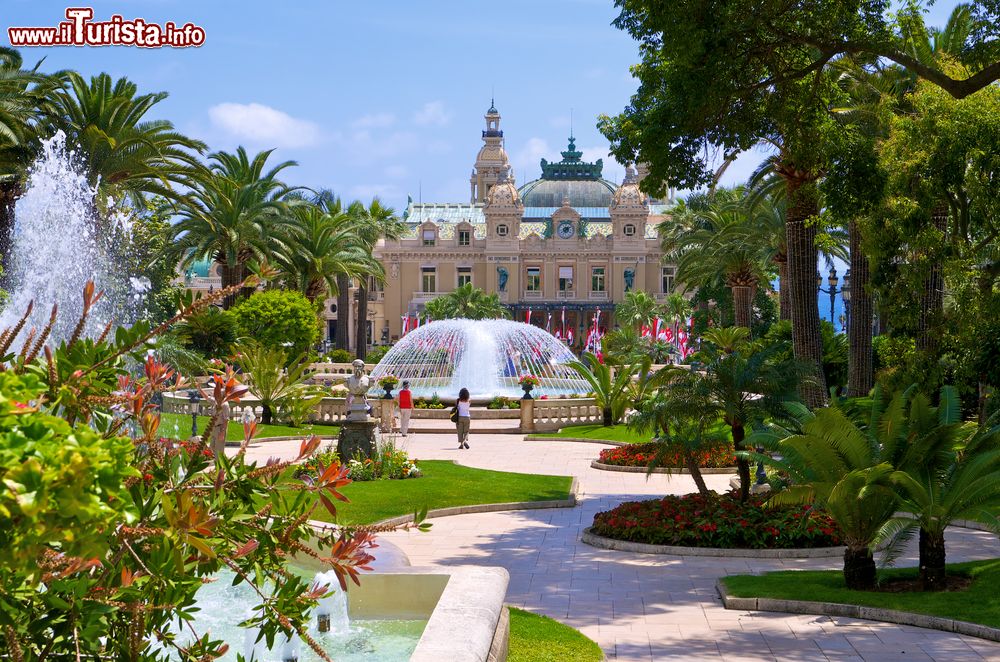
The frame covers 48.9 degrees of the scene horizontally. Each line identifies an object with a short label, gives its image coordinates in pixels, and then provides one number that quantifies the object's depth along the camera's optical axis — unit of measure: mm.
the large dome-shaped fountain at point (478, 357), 36812
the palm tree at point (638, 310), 76681
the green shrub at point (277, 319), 39062
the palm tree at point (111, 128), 25656
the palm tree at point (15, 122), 23797
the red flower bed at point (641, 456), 20391
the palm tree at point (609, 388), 29109
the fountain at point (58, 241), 21391
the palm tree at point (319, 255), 44688
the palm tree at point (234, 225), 37406
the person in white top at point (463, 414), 24312
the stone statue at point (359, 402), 18422
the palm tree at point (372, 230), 60228
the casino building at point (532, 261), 92375
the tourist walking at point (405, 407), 25906
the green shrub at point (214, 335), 34625
